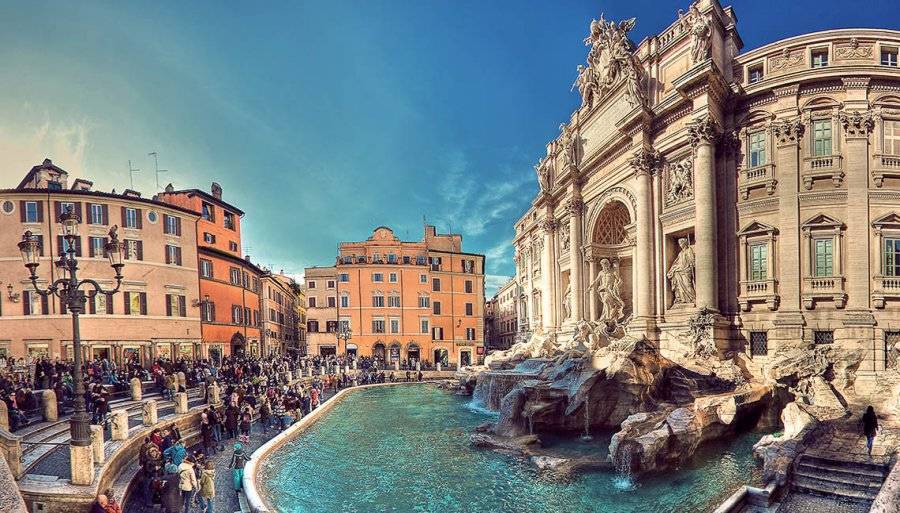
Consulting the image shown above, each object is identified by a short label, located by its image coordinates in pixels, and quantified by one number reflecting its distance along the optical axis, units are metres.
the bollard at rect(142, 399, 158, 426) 14.65
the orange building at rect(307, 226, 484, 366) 48.94
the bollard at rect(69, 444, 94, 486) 9.70
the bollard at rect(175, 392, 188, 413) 17.25
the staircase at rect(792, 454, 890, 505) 9.32
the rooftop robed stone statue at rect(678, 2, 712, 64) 20.31
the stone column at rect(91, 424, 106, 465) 10.66
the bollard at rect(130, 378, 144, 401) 19.36
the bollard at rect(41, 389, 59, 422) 15.38
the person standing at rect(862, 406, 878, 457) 10.77
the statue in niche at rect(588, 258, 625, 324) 27.83
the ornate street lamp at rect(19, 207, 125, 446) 9.88
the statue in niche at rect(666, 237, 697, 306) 21.71
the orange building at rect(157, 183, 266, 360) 35.41
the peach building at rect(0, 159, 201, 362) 27.86
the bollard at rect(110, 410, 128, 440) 12.81
